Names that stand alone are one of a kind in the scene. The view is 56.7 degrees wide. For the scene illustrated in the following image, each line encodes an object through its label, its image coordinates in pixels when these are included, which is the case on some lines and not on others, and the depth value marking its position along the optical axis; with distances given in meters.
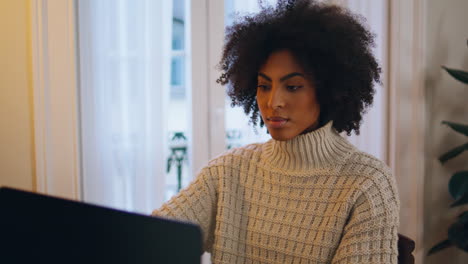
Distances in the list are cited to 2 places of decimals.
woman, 1.05
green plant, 1.77
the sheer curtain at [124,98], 2.04
